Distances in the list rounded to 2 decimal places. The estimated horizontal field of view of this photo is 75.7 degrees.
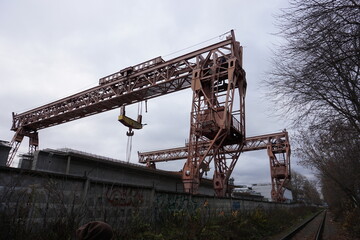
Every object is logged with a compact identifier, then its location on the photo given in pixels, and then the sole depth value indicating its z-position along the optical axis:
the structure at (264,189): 66.44
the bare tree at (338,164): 11.37
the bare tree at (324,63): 4.41
